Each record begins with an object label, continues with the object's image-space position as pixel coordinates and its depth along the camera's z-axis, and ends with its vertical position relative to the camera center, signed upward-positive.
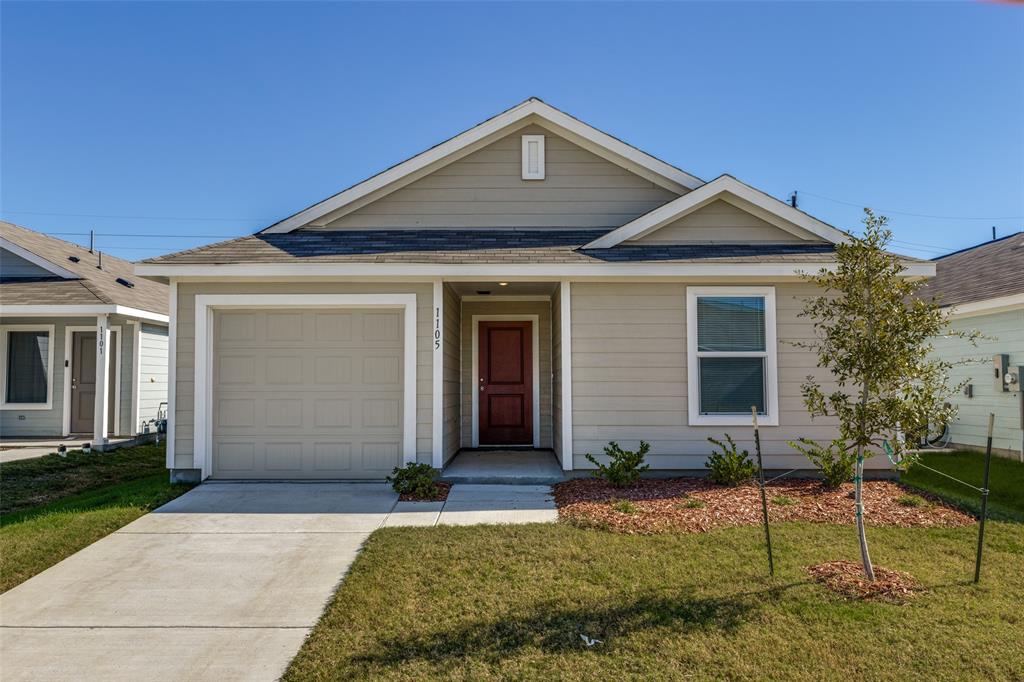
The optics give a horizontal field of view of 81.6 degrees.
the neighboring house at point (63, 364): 12.25 -0.05
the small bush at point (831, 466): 6.96 -1.26
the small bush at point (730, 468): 7.25 -1.31
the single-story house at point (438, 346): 7.69 +0.21
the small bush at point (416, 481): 7.02 -1.44
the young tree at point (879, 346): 4.35 +0.11
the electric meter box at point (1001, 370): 10.18 -0.15
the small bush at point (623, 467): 7.27 -1.31
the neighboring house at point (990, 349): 10.00 +0.24
